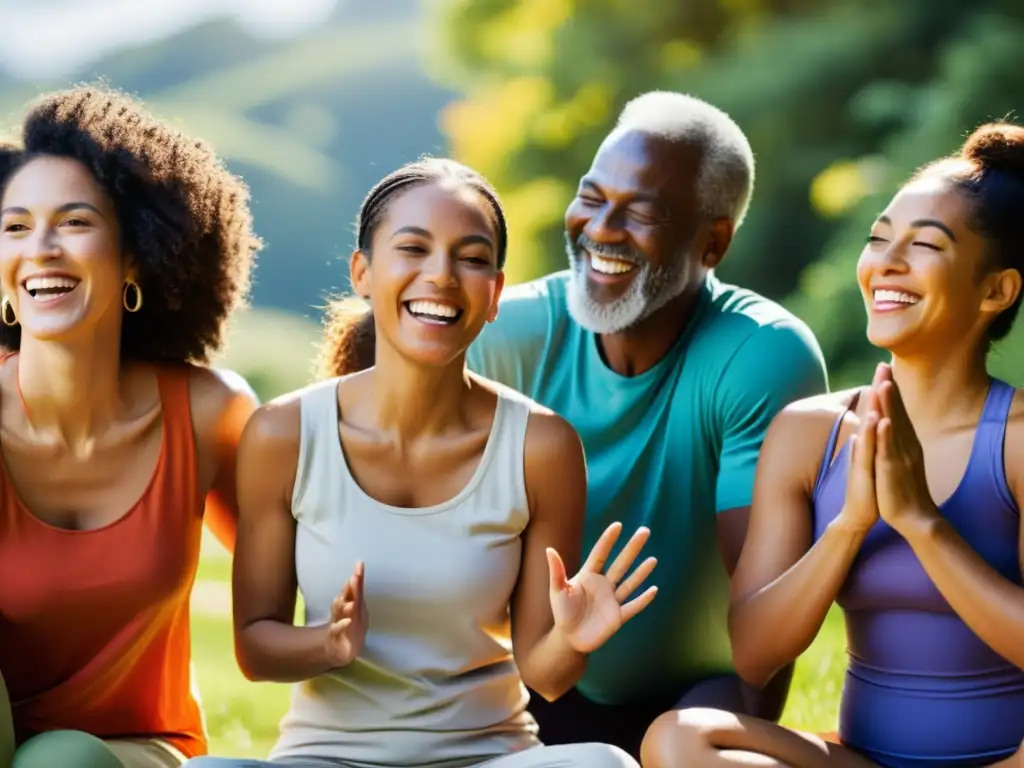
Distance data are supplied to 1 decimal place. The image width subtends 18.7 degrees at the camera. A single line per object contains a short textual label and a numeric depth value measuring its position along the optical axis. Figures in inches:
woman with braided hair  238.1
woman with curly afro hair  250.7
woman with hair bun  226.7
